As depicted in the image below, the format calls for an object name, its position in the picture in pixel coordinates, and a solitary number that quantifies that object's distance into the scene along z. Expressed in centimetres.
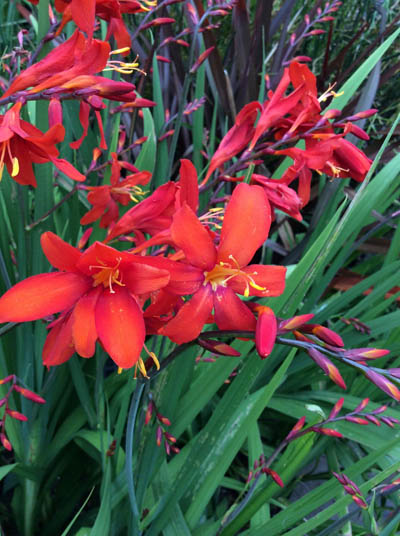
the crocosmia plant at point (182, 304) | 45
